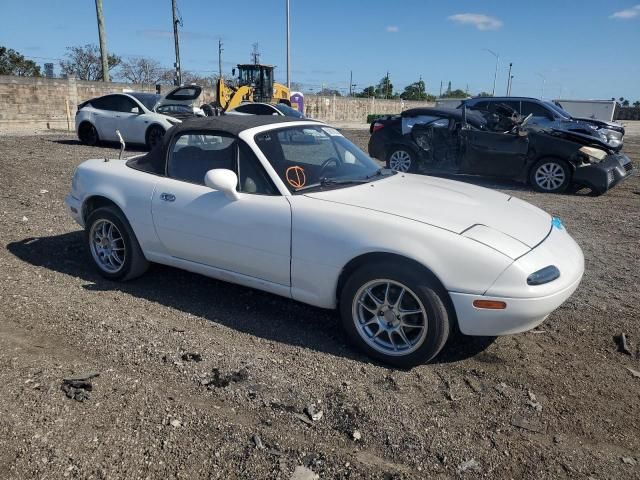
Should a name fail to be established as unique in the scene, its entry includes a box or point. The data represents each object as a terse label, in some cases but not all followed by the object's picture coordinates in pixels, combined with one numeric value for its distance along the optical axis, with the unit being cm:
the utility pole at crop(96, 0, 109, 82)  2616
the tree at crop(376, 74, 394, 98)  8194
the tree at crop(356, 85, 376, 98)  7941
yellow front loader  2764
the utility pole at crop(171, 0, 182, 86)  3535
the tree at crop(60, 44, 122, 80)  4872
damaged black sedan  911
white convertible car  305
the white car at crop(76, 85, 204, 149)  1366
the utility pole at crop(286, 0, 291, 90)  3388
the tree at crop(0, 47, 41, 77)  3962
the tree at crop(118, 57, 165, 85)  5541
